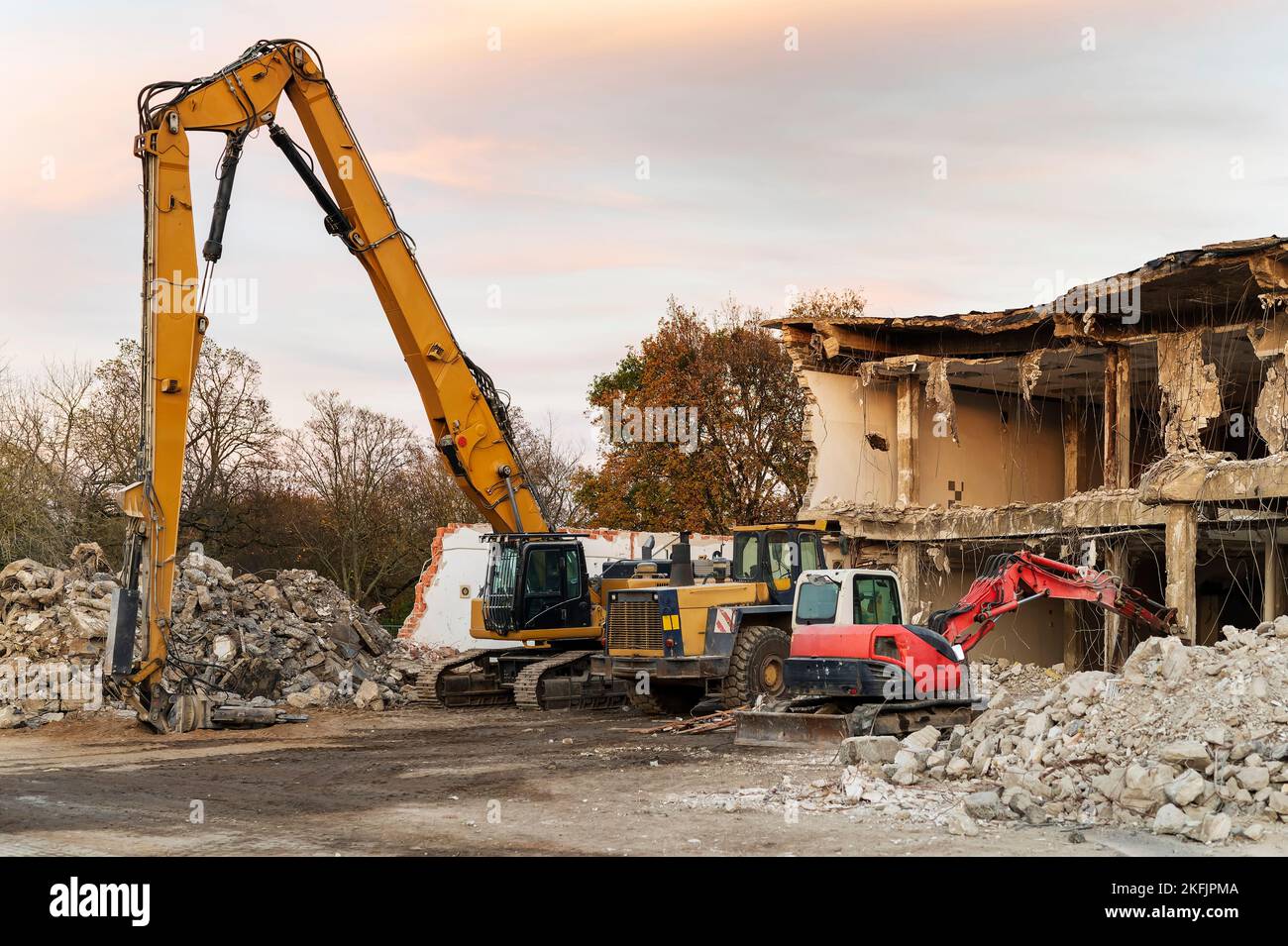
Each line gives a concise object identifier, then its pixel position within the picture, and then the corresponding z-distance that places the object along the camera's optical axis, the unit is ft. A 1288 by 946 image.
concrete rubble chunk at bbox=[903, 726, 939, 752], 39.01
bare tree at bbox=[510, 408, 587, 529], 146.51
